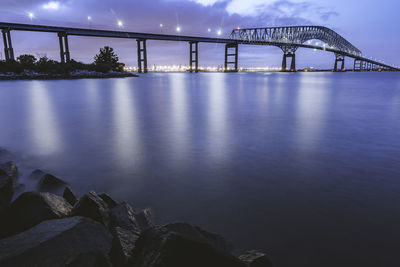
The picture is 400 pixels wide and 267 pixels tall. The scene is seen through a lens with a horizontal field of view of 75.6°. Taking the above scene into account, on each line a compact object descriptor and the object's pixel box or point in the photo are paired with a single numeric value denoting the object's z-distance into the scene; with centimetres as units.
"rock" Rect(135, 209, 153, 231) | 392
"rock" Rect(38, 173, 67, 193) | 549
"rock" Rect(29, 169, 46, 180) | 609
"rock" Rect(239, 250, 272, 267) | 290
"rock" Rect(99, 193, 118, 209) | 447
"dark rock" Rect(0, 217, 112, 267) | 231
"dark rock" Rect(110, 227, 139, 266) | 272
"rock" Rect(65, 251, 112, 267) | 233
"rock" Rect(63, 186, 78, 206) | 444
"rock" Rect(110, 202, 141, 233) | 361
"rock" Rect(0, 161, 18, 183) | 570
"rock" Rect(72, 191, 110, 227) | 342
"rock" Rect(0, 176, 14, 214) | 380
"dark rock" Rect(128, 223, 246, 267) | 218
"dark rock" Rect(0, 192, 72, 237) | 331
